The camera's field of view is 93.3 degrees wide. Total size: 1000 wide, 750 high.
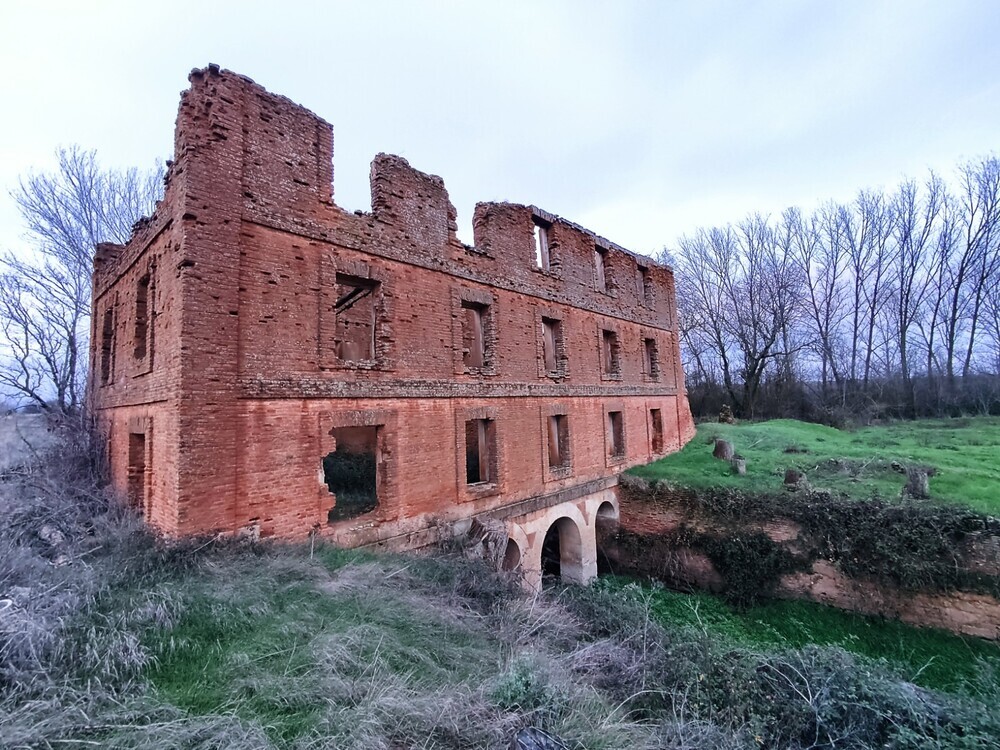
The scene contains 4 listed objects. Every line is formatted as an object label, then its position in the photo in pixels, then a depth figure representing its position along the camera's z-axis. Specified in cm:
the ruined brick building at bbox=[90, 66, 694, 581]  709
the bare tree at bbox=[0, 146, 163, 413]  1675
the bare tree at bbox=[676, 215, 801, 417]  2797
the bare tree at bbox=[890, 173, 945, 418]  2766
